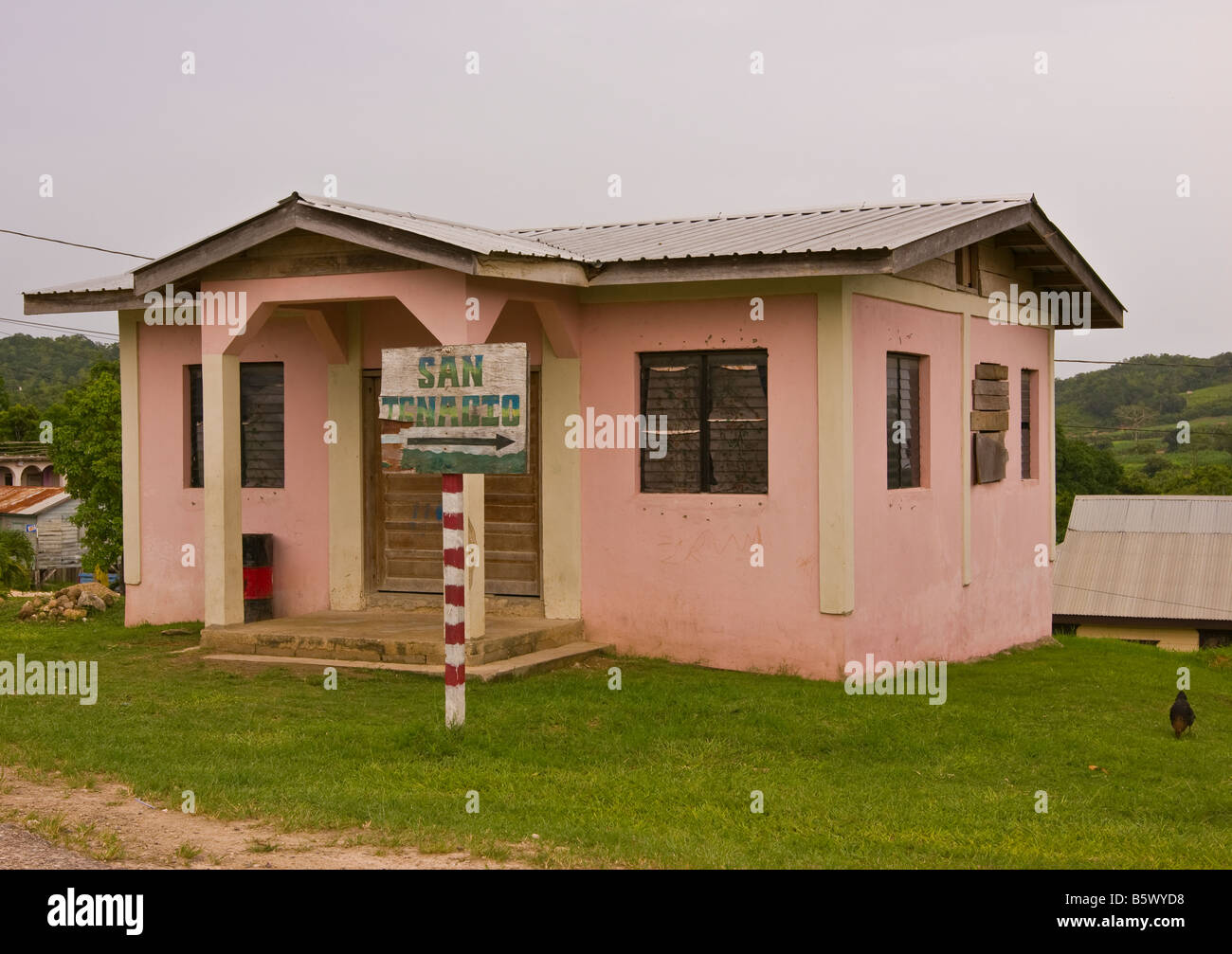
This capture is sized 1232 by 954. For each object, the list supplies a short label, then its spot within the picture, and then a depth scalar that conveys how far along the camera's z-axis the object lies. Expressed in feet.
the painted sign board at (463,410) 28.19
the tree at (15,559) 114.32
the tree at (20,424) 183.42
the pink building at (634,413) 37.65
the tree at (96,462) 115.34
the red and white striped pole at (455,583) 28.22
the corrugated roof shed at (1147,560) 101.14
